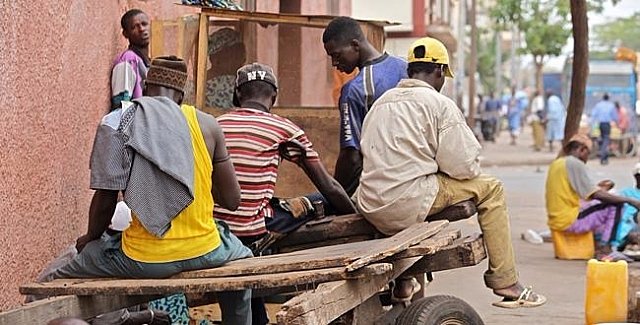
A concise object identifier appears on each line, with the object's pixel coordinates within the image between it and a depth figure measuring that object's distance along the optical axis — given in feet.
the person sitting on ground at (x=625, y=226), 37.11
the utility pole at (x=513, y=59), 201.52
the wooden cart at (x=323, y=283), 15.61
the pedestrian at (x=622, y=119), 97.45
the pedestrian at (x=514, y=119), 131.83
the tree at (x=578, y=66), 41.75
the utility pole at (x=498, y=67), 196.54
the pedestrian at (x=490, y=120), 131.54
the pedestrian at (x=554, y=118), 103.36
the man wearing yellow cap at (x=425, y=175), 20.74
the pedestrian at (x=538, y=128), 113.09
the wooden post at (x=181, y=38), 26.40
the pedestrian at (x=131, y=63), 23.65
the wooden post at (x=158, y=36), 26.58
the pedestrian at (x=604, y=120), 91.30
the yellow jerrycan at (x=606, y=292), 24.11
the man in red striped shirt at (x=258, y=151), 19.39
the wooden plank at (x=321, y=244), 20.67
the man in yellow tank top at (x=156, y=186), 16.20
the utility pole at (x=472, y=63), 113.40
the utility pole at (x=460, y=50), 117.70
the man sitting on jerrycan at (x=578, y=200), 37.27
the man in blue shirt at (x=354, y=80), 22.70
